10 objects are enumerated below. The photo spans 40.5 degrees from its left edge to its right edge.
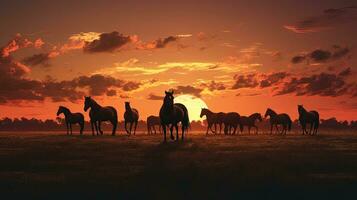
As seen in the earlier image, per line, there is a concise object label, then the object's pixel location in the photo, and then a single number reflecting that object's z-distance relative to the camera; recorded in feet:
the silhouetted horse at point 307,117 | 165.34
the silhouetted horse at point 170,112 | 85.61
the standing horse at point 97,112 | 128.88
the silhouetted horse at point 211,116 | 174.52
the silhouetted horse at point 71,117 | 150.51
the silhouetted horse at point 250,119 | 187.88
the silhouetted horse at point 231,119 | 173.65
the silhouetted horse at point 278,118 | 178.40
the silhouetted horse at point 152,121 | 178.85
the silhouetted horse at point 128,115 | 144.66
